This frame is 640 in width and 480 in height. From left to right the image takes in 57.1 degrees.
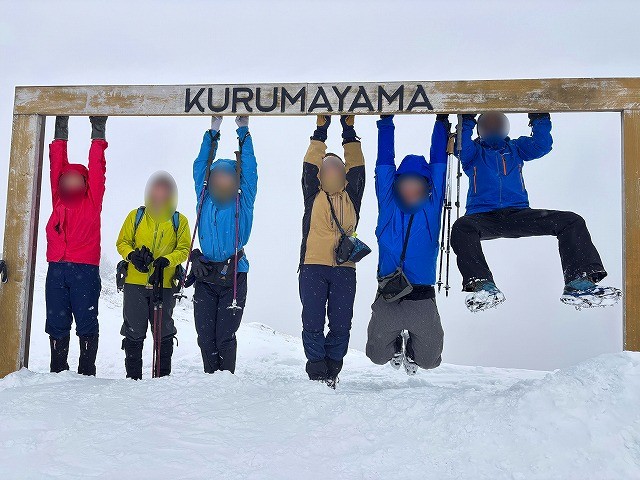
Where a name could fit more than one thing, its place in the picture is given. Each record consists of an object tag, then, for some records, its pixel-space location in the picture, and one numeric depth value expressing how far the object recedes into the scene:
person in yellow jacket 5.32
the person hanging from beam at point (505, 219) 4.52
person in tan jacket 4.96
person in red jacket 5.28
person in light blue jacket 5.12
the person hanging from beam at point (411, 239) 5.27
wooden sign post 4.78
